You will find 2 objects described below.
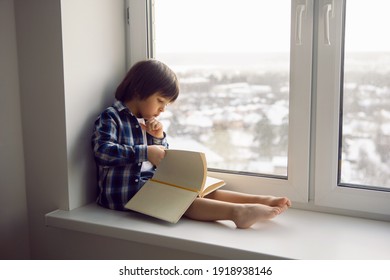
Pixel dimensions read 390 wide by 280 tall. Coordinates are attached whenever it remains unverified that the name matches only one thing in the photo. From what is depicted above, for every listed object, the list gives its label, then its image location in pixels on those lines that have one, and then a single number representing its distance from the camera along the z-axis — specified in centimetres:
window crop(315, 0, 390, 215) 122
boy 125
